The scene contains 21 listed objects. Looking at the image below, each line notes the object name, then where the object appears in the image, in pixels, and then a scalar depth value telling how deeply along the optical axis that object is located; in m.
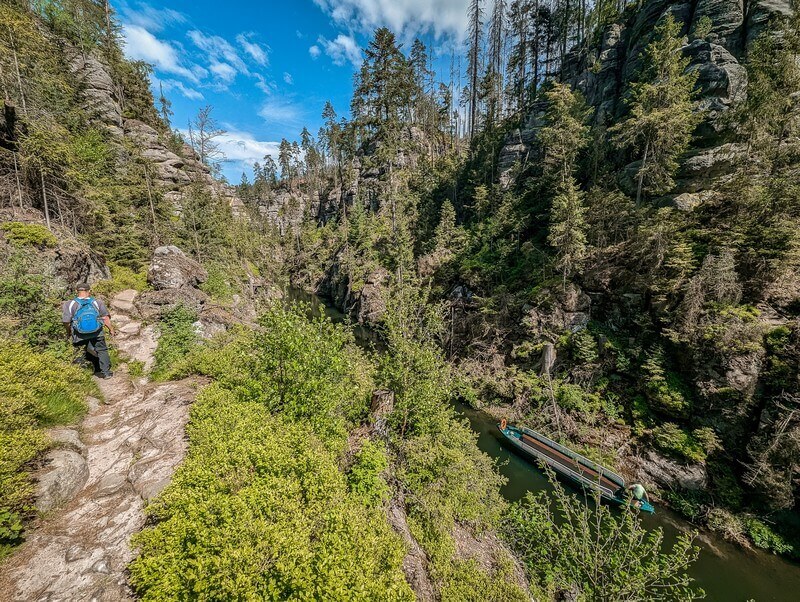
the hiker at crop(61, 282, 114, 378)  7.42
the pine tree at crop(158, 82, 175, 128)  47.36
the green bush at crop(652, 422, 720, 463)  13.51
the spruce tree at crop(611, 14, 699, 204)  17.84
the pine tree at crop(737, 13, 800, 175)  14.82
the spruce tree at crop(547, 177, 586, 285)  19.84
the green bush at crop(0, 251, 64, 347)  7.42
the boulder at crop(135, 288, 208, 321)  12.28
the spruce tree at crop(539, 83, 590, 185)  22.58
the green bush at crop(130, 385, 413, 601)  3.30
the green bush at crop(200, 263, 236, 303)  18.34
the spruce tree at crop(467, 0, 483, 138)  39.94
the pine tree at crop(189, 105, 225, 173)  42.15
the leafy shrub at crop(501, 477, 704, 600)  7.12
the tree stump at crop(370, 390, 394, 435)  8.94
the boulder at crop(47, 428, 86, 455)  5.19
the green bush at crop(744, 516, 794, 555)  11.33
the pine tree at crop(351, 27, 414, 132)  48.59
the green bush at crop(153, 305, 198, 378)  9.24
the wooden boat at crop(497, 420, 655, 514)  13.68
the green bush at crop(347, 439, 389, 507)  6.39
